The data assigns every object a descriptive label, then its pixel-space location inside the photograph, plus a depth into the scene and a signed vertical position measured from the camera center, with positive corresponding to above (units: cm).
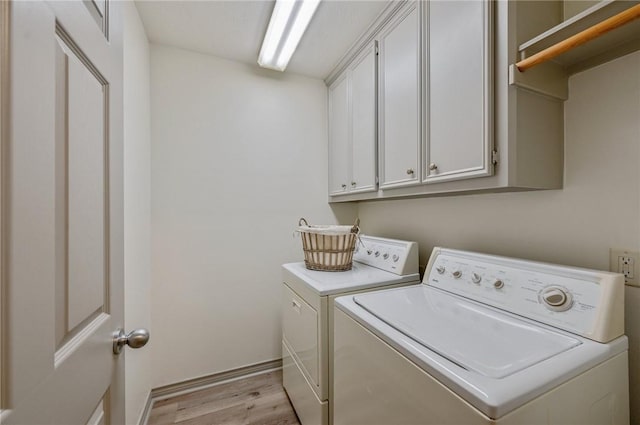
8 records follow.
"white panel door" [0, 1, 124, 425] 37 +0
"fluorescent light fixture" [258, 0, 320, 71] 145 +113
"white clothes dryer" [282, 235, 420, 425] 126 -50
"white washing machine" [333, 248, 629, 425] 60 -38
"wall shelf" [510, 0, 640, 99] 80 +57
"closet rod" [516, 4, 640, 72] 72 +52
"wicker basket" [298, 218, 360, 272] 159 -21
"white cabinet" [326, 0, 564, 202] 98 +48
